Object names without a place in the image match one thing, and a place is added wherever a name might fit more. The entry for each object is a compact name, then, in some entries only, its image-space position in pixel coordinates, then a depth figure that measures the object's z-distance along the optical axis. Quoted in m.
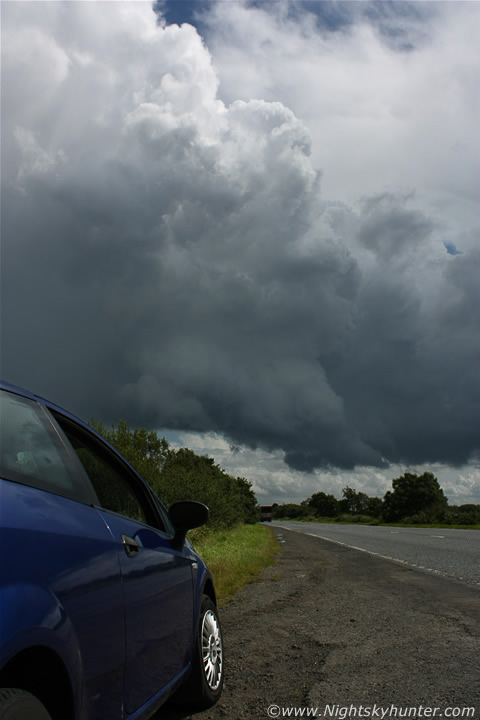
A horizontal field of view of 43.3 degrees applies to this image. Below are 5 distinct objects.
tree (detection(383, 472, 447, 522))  104.10
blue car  1.83
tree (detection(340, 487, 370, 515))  172.88
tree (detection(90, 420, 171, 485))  32.81
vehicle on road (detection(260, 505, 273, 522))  108.91
